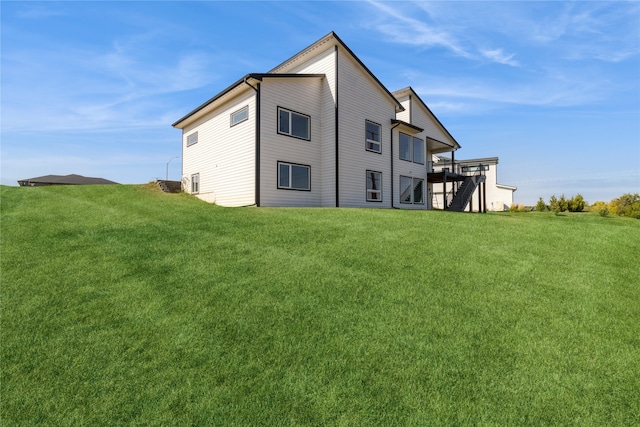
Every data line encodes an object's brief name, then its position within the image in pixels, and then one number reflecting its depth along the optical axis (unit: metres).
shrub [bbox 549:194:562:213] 31.00
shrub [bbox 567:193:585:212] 31.08
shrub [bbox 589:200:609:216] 26.76
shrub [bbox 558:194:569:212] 31.41
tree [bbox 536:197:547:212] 33.25
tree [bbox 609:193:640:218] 25.90
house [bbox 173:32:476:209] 15.28
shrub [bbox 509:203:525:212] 33.37
